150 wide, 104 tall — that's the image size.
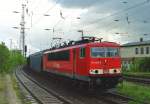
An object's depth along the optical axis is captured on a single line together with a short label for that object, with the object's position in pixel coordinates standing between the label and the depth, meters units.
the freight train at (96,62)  12.08
